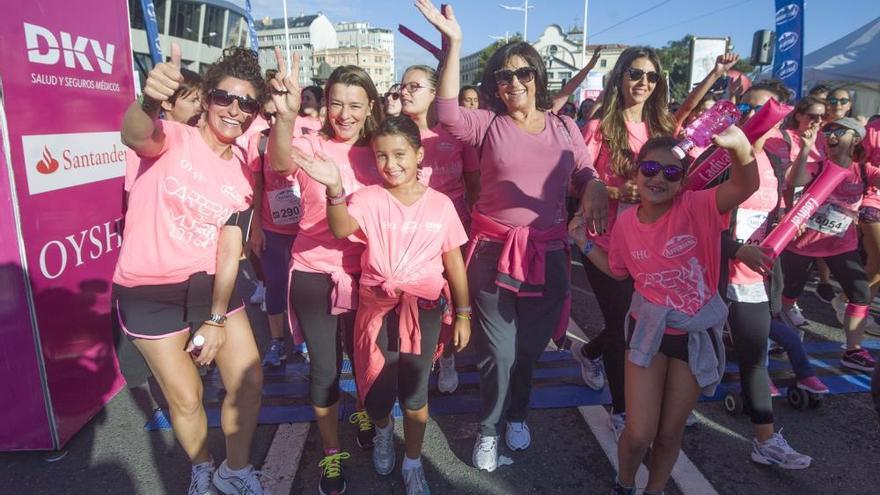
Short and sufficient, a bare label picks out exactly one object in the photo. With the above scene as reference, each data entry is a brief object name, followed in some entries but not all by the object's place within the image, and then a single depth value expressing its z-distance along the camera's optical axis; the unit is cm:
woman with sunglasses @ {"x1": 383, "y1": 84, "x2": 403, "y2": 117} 323
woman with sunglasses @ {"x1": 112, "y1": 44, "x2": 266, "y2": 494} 209
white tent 1114
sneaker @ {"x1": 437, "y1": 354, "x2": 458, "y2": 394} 346
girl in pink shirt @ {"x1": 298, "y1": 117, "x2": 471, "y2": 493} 223
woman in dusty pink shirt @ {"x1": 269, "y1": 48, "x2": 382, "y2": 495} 237
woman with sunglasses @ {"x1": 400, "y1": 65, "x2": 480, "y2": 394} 300
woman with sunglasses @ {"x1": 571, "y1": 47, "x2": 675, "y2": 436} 275
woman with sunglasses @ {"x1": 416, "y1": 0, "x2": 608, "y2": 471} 243
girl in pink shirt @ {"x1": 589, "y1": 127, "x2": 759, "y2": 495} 199
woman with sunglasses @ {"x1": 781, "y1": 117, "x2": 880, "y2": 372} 352
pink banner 250
